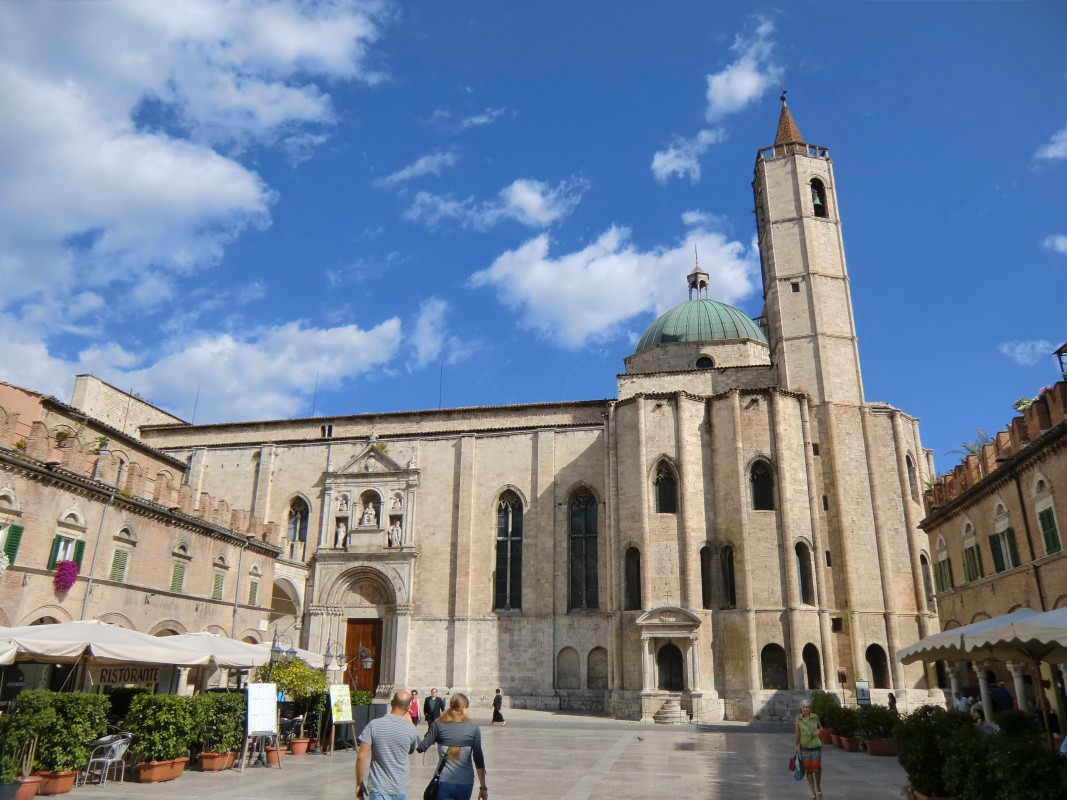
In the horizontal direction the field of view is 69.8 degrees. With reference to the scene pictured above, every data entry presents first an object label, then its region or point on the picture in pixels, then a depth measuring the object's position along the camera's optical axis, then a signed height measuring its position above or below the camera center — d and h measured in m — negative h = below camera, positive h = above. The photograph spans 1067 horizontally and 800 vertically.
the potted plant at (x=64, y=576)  19.44 +2.29
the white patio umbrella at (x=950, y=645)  12.65 +0.64
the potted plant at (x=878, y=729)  18.33 -1.11
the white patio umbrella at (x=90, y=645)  13.37 +0.46
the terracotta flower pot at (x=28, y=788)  10.77 -1.56
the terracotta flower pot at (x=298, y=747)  17.80 -1.59
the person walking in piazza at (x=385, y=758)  7.08 -0.73
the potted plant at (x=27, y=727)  11.37 -0.79
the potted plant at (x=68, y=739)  11.78 -0.99
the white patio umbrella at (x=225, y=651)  17.03 +0.50
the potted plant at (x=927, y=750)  10.34 -0.90
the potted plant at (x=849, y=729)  19.48 -1.18
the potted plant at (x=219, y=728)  14.98 -1.02
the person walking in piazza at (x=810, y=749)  11.68 -1.01
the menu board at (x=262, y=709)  15.19 -0.67
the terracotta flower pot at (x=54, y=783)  11.71 -1.61
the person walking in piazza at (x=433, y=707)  23.08 -0.89
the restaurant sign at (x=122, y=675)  19.00 -0.07
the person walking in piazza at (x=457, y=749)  7.09 -0.66
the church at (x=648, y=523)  31.33 +6.77
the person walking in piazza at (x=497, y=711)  27.33 -1.18
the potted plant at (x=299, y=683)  18.47 -0.20
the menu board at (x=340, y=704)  17.58 -0.63
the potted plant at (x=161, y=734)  13.47 -1.03
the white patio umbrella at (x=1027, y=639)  10.88 +0.61
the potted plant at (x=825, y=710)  21.12 -0.81
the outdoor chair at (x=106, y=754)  12.73 -1.31
